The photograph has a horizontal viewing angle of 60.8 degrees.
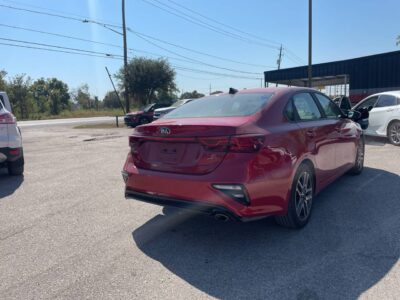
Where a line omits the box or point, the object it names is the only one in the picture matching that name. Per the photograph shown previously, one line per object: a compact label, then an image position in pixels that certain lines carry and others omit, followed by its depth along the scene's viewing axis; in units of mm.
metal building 21391
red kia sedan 3041
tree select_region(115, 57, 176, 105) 35188
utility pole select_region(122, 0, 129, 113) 27664
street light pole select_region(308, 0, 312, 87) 21281
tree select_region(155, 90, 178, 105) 38406
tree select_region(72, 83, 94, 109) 96938
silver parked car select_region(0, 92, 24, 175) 6305
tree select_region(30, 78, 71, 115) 69562
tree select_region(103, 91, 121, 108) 97375
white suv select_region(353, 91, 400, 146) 9609
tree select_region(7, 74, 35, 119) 53969
